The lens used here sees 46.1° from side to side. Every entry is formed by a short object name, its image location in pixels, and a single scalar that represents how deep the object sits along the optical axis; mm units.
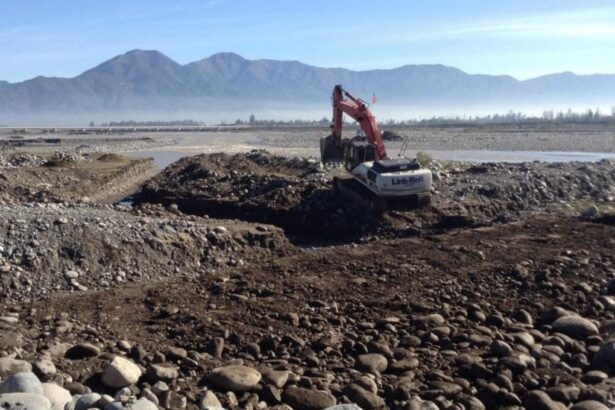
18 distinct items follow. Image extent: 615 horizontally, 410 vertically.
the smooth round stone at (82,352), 9008
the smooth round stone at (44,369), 8039
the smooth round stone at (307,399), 8017
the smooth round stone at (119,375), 8141
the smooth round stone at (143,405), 6832
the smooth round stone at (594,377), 9062
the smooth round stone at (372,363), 9188
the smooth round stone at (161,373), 8352
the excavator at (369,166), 19141
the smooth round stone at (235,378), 8297
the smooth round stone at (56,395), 7035
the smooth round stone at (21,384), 7094
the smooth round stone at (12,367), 7979
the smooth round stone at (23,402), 6418
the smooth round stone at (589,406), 8125
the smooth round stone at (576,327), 10711
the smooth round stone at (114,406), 6723
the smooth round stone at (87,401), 6898
